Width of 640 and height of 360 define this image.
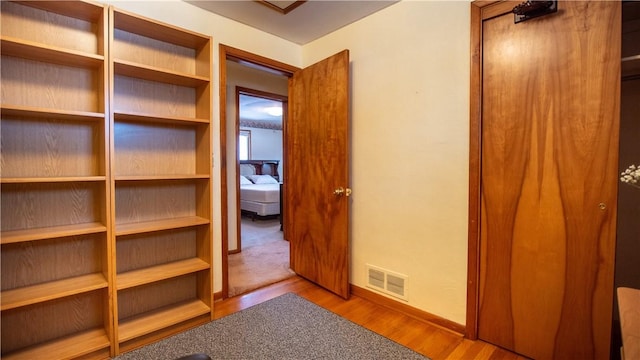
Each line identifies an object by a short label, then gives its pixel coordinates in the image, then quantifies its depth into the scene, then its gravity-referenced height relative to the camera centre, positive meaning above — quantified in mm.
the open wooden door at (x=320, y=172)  2451 +21
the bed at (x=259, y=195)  5570 -393
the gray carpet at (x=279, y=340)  1749 -1045
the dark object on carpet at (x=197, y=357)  930 -577
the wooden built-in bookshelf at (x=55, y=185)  1591 -50
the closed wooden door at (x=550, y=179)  1472 -31
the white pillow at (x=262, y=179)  6806 -96
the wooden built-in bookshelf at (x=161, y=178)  1895 -28
